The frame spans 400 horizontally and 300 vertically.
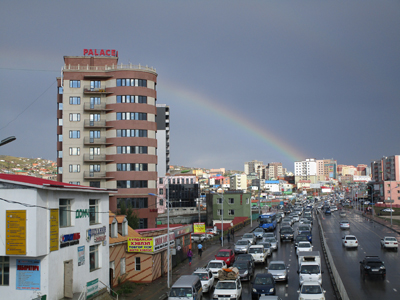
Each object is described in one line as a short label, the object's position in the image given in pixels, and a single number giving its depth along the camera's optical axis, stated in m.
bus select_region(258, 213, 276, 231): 77.14
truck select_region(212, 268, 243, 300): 25.69
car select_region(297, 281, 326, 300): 23.89
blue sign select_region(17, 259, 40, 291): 22.20
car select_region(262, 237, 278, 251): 50.53
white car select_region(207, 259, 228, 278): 34.12
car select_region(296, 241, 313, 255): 42.97
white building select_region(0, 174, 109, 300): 21.61
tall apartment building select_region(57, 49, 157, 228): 70.56
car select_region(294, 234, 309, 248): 50.77
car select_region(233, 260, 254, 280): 32.94
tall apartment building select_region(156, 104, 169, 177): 144.50
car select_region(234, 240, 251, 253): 46.72
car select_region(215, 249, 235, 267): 39.56
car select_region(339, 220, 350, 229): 76.65
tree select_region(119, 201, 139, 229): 61.83
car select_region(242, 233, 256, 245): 53.59
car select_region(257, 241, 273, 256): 45.34
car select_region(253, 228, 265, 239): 64.31
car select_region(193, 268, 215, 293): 29.81
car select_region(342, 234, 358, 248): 51.41
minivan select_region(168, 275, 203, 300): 24.42
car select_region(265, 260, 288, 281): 31.75
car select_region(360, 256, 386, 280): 33.28
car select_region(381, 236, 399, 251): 50.09
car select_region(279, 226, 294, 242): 59.75
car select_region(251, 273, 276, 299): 26.70
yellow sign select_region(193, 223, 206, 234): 62.53
